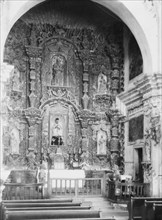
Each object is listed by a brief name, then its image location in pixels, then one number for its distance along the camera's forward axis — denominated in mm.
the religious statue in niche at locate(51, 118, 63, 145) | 18152
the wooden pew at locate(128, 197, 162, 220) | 11438
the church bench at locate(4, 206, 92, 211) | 9133
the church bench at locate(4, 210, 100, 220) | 8359
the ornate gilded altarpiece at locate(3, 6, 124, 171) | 17828
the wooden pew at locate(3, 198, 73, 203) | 10488
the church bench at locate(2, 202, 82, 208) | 9859
